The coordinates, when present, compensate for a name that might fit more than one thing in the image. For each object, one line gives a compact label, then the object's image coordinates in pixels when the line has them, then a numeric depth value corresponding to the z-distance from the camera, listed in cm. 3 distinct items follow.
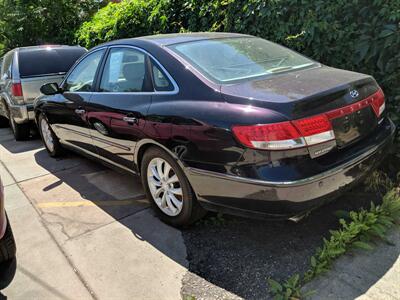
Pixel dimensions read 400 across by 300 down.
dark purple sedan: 241
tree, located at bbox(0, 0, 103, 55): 1245
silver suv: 637
